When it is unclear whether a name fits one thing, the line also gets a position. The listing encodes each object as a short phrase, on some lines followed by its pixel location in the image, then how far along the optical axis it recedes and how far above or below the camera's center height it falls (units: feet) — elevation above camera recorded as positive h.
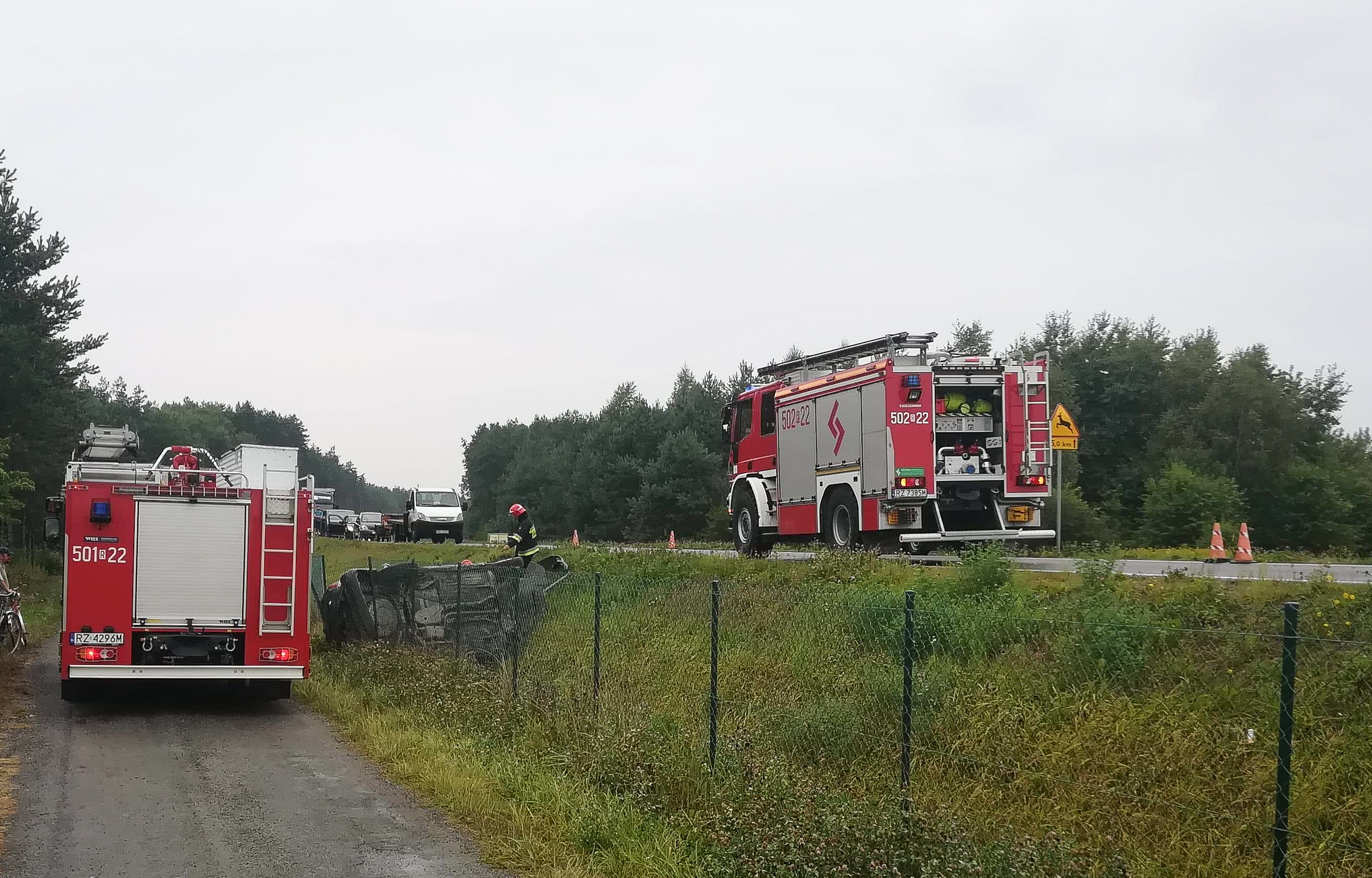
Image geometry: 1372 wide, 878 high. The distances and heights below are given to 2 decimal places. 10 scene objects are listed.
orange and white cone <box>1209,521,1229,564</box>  48.32 -1.71
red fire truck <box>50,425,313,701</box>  38.06 -2.49
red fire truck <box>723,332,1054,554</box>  54.03 +2.55
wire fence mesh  18.35 -4.27
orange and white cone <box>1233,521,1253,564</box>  47.65 -1.71
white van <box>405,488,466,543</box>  142.51 -1.97
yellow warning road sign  54.24 +3.34
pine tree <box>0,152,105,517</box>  125.49 +15.74
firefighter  50.75 -1.48
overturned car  39.09 -3.97
